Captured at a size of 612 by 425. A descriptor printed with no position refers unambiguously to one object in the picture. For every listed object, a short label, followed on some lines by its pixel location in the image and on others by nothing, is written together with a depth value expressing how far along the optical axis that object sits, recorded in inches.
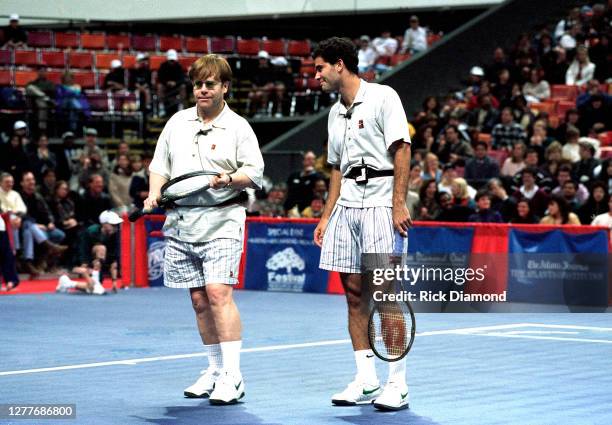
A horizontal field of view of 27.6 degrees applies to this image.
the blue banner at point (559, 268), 610.5
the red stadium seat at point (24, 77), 993.5
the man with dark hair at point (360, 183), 307.9
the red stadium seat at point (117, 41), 1090.1
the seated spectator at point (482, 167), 804.0
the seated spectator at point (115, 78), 1005.2
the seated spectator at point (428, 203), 734.5
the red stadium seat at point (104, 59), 1051.3
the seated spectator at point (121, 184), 830.6
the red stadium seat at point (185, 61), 1079.4
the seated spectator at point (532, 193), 705.6
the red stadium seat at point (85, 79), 1026.1
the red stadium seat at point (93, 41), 1072.8
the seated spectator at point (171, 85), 986.7
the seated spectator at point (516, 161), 798.5
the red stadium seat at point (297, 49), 1158.3
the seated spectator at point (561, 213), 663.1
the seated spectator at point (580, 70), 930.1
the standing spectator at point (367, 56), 1083.4
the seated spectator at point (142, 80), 995.5
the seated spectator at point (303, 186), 803.4
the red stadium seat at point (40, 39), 1051.3
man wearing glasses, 311.0
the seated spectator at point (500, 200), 709.3
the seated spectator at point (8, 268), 694.5
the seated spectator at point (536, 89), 936.9
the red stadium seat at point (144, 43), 1107.9
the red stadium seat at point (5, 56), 1010.1
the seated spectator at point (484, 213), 695.1
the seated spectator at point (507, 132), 854.5
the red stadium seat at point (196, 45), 1134.4
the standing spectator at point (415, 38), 1087.6
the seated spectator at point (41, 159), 851.4
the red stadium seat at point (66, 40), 1063.6
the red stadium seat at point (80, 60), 1041.2
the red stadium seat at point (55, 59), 1034.7
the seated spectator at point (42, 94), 935.0
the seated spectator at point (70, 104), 947.3
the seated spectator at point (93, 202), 805.9
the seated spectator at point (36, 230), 780.0
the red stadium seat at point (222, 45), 1143.6
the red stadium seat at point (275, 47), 1154.7
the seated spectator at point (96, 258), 700.0
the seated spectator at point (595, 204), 679.7
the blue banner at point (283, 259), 719.6
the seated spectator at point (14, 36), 1021.2
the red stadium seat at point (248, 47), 1147.9
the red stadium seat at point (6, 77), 986.7
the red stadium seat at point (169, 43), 1121.4
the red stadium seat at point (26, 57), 1020.5
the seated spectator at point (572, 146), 797.2
